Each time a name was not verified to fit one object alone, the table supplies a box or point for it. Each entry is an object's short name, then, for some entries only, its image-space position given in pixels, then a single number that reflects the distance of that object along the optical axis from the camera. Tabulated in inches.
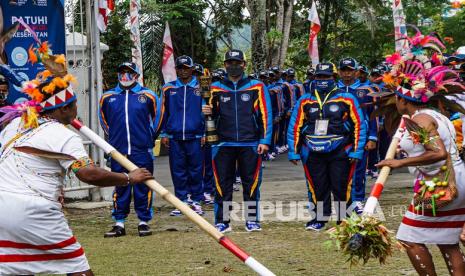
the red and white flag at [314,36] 922.7
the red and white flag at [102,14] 509.0
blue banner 473.1
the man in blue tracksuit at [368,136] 470.1
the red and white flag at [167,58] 785.6
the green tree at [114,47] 729.0
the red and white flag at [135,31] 687.1
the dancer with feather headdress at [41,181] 219.1
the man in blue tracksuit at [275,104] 861.8
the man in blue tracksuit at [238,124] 404.5
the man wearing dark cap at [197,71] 543.7
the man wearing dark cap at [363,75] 577.6
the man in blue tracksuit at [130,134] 409.7
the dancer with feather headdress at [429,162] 243.0
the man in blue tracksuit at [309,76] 820.3
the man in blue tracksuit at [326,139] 406.9
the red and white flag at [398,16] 673.0
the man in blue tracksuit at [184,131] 473.4
